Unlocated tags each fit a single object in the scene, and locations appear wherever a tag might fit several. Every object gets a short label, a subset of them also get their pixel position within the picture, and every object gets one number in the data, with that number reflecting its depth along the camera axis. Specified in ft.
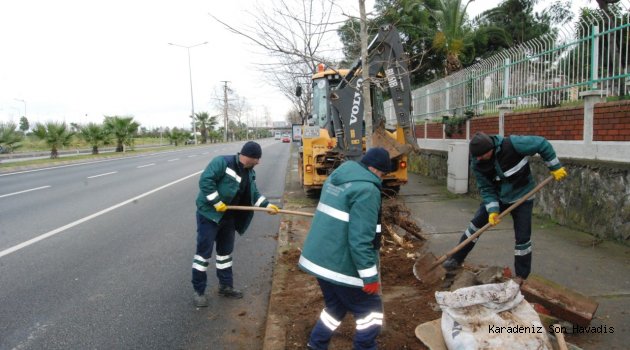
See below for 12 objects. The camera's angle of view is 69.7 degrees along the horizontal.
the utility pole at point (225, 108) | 247.50
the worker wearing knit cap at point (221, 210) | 14.06
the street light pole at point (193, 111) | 178.60
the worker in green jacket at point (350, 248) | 9.25
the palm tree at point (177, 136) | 188.75
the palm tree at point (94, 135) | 102.63
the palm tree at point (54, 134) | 87.25
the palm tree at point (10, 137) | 77.71
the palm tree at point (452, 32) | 69.46
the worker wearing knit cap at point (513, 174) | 13.69
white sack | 9.12
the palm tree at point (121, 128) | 112.27
